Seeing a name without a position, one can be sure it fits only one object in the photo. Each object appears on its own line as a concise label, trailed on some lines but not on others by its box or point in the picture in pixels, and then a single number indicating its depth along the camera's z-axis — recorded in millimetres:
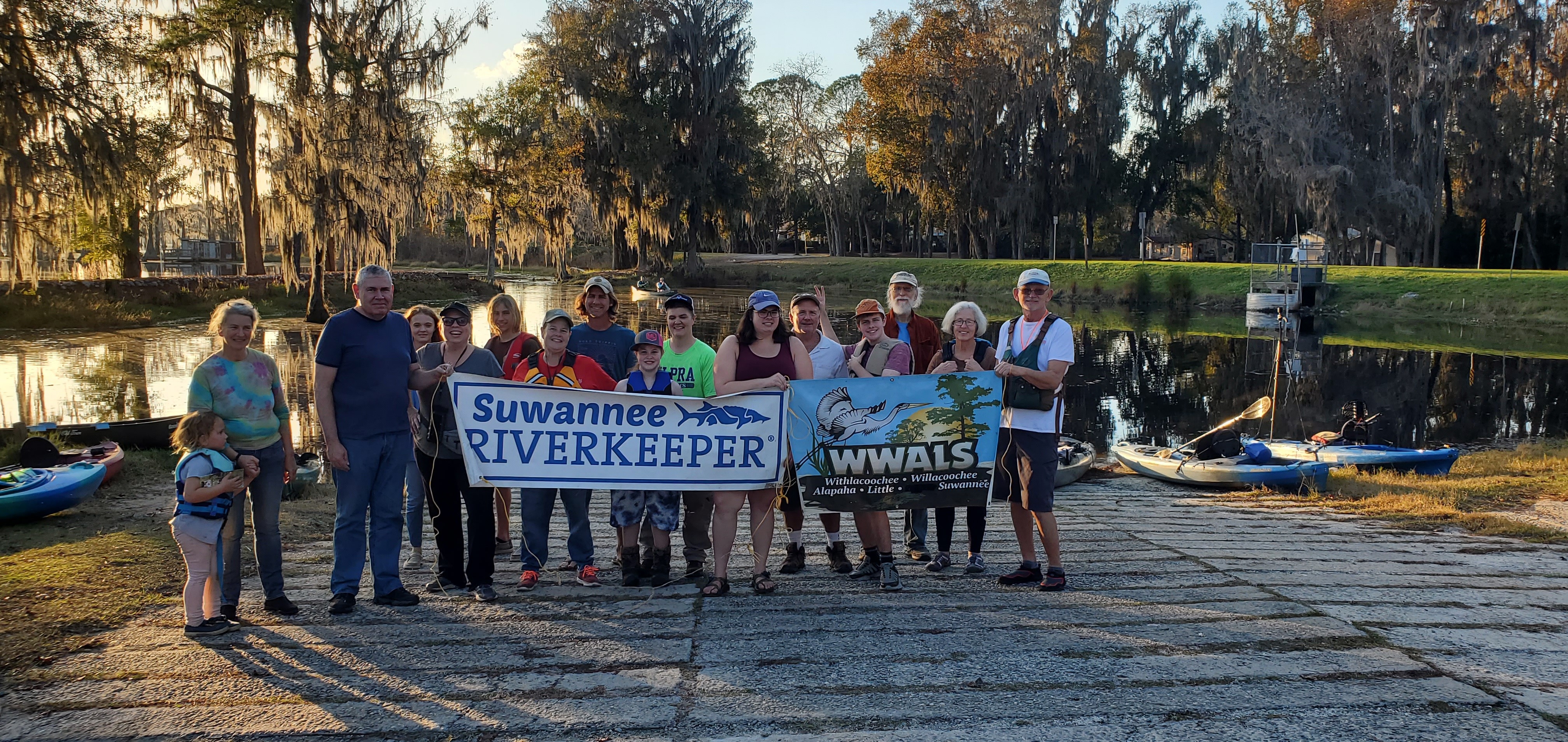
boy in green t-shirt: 5926
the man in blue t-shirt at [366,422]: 5332
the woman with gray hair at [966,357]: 5957
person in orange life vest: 5895
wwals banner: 5902
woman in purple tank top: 5723
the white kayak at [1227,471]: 12023
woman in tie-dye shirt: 5105
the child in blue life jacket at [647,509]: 5828
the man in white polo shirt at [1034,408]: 5668
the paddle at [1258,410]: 12938
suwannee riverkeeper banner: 5773
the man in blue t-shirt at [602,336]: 6258
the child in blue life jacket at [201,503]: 4887
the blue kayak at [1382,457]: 12891
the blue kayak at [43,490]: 7844
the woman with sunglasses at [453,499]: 5664
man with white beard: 6609
